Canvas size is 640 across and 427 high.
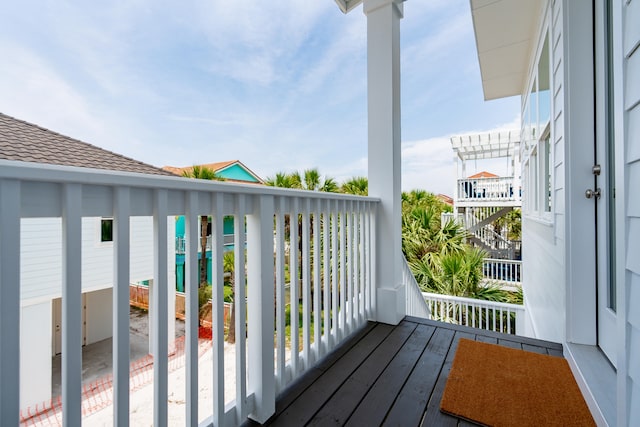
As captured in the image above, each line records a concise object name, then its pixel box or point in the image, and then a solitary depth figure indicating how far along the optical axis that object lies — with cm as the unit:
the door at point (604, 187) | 146
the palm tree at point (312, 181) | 762
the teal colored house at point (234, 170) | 1114
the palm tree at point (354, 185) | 792
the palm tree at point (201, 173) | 700
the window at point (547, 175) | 260
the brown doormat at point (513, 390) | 125
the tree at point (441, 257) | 607
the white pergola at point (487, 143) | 823
